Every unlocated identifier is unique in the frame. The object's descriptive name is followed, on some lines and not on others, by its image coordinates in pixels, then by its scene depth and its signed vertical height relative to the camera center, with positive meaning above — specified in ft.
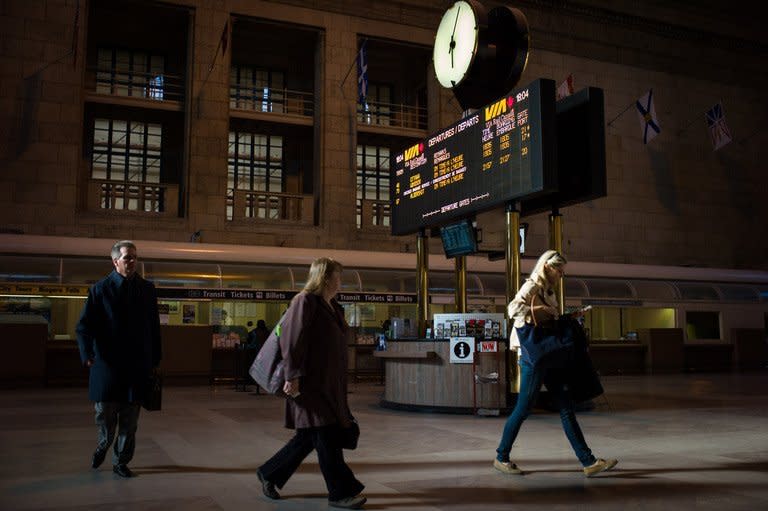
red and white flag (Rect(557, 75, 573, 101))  73.82 +24.59
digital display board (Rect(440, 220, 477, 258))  41.86 +5.22
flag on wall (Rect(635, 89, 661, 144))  81.20 +23.38
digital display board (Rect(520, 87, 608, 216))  37.45 +9.30
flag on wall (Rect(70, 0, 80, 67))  70.13 +27.83
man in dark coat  20.57 -0.61
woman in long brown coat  16.92 -1.26
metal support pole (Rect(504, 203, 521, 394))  38.40 +3.14
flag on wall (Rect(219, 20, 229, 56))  73.67 +28.77
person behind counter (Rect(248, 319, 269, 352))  55.52 -0.62
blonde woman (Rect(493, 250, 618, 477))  20.93 -1.53
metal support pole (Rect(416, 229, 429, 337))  46.26 +3.09
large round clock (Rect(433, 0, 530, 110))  42.32 +16.15
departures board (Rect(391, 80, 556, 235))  35.73 +9.07
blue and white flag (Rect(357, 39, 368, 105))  75.87 +26.31
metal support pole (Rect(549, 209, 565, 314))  40.27 +5.21
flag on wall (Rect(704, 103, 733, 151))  84.33 +23.32
